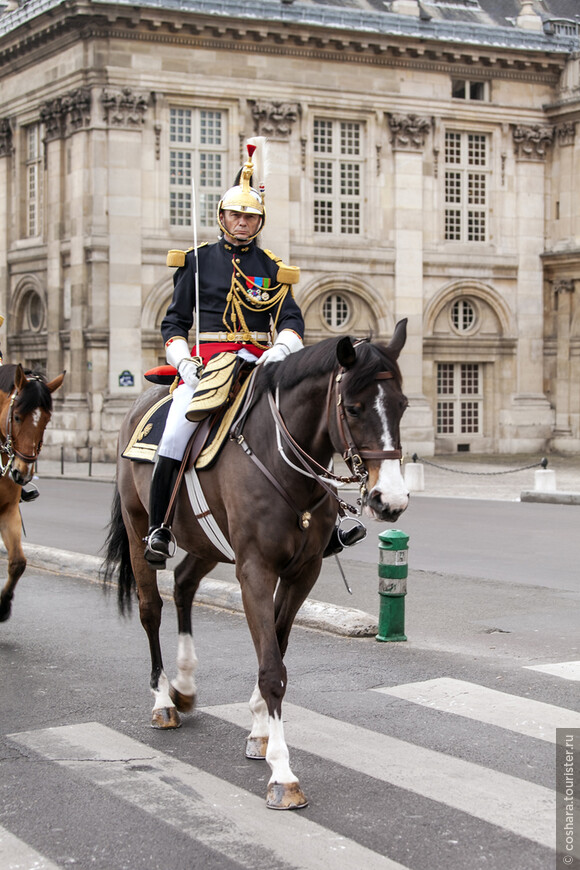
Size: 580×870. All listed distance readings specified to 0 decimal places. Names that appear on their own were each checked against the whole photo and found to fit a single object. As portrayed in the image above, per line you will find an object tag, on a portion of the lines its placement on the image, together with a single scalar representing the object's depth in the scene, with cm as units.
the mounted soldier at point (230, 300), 709
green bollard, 949
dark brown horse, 562
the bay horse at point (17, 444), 995
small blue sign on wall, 3812
